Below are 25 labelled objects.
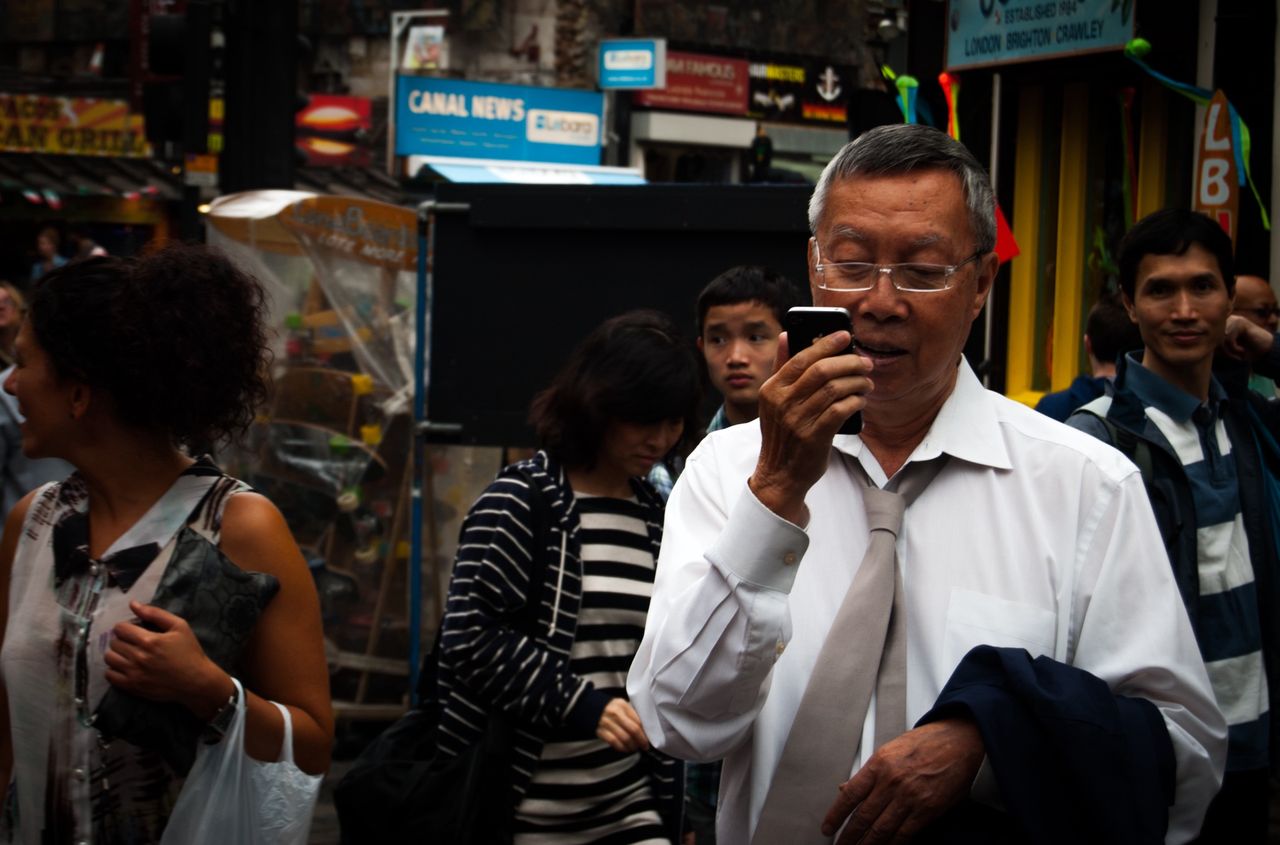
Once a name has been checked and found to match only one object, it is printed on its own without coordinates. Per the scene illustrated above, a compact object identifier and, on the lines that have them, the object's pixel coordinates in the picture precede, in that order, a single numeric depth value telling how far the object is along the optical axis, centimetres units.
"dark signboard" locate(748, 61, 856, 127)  3416
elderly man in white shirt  193
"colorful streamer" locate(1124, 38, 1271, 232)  555
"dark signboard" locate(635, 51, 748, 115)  3228
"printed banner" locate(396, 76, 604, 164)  2186
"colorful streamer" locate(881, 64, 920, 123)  734
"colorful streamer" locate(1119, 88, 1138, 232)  678
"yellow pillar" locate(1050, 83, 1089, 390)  729
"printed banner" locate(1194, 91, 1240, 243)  562
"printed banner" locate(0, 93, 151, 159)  2455
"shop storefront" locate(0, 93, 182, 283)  2358
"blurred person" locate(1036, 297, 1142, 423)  488
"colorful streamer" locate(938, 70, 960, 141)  714
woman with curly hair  250
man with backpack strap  341
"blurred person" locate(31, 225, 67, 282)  1816
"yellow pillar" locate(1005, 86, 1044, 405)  755
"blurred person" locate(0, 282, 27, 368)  694
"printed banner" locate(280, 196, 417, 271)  649
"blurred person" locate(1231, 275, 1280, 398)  519
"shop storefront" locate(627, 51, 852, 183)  3222
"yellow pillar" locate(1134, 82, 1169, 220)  672
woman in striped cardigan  333
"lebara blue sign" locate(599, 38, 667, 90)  2917
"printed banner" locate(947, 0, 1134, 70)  647
